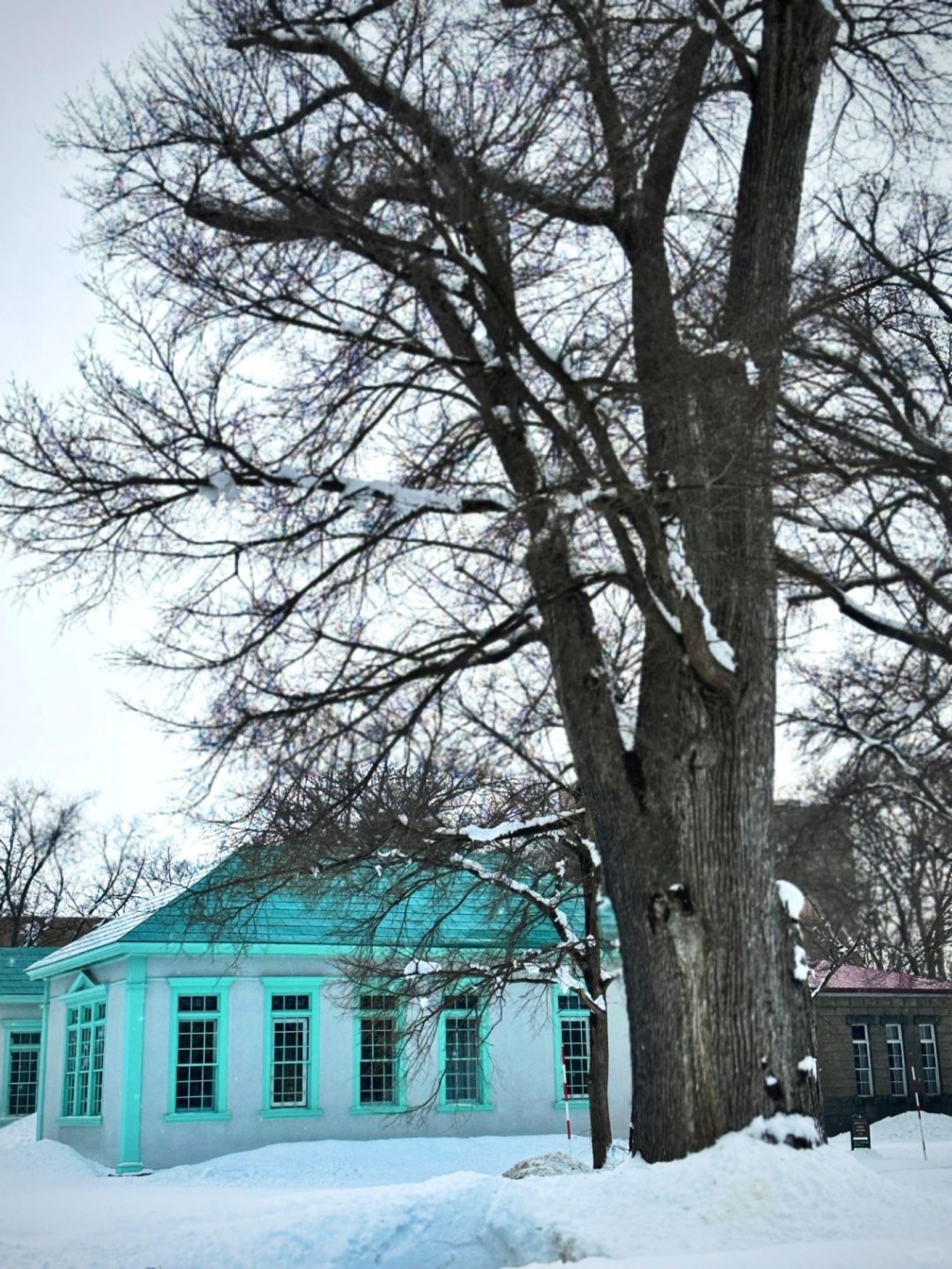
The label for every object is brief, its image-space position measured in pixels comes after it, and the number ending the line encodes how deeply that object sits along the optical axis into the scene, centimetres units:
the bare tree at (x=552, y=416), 862
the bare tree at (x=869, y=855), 1662
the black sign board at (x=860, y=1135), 2455
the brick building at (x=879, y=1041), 3288
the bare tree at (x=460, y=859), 1104
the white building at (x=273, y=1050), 2230
